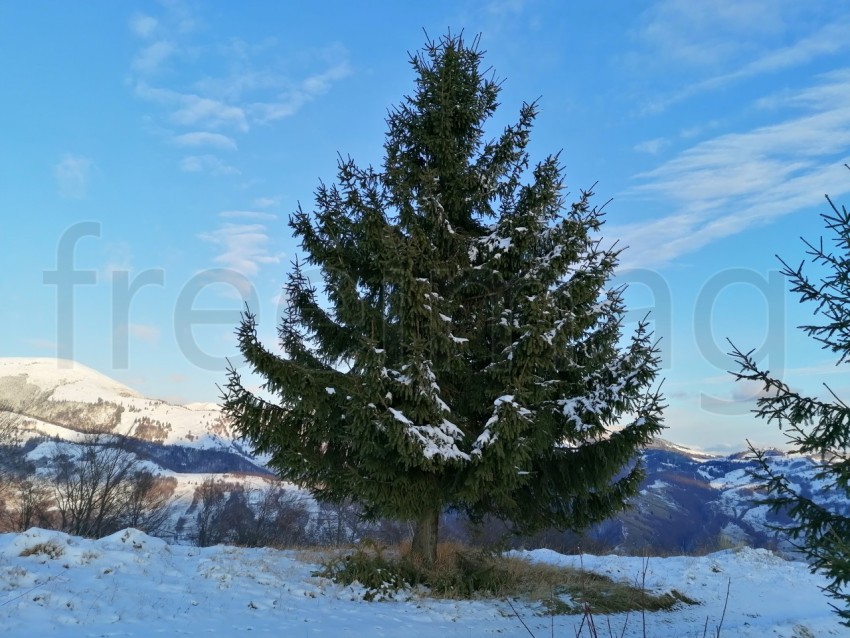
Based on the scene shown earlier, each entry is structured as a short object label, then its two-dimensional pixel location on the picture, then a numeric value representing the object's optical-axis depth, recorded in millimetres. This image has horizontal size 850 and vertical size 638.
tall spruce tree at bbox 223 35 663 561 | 8781
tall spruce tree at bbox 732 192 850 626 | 5289
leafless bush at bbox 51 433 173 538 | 28812
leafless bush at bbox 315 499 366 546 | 38906
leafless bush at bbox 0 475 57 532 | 28812
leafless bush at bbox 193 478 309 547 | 36188
